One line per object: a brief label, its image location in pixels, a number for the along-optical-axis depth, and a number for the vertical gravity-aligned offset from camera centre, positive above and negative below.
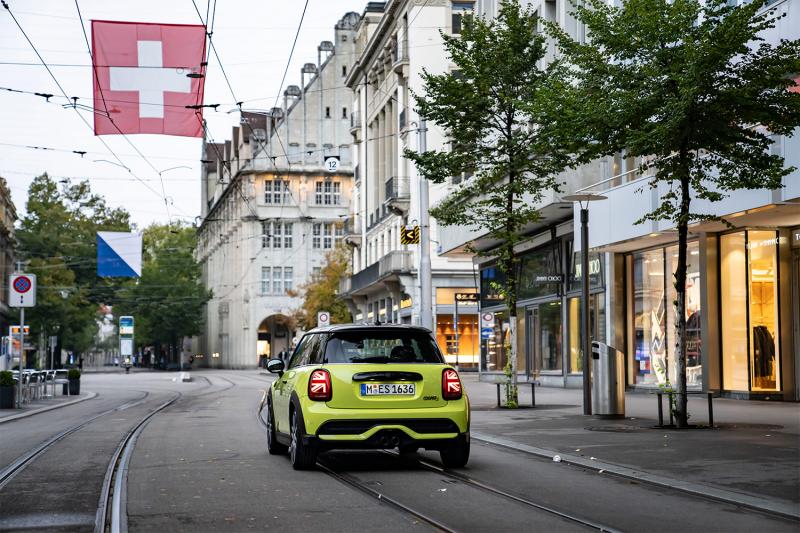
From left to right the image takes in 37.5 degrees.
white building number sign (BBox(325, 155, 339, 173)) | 76.12 +12.39
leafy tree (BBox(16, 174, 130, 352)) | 80.75 +7.13
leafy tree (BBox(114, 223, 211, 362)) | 104.75 +4.86
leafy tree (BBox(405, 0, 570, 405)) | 23.44 +4.75
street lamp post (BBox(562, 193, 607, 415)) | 21.66 +1.11
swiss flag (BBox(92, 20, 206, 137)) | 22.34 +5.39
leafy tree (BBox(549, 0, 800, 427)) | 16.22 +3.61
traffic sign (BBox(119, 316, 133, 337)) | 91.07 +2.16
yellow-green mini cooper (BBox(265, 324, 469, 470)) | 11.92 -0.47
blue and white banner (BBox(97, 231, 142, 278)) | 45.28 +3.82
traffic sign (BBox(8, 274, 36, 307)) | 29.51 +1.62
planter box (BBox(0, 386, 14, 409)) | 28.05 -1.05
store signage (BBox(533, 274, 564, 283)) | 34.81 +2.17
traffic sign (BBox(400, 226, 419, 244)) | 37.34 +3.72
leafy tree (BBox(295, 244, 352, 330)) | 71.61 +3.35
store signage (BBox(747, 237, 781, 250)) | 26.09 +2.40
